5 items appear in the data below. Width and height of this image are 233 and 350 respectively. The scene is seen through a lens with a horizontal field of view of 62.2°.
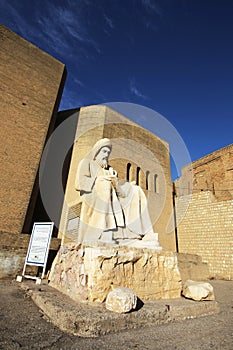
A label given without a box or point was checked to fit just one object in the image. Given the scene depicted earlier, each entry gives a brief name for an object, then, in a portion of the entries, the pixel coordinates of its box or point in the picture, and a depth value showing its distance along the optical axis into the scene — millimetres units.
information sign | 4082
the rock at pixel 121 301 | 1763
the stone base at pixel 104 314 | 1530
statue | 2873
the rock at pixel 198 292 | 2615
